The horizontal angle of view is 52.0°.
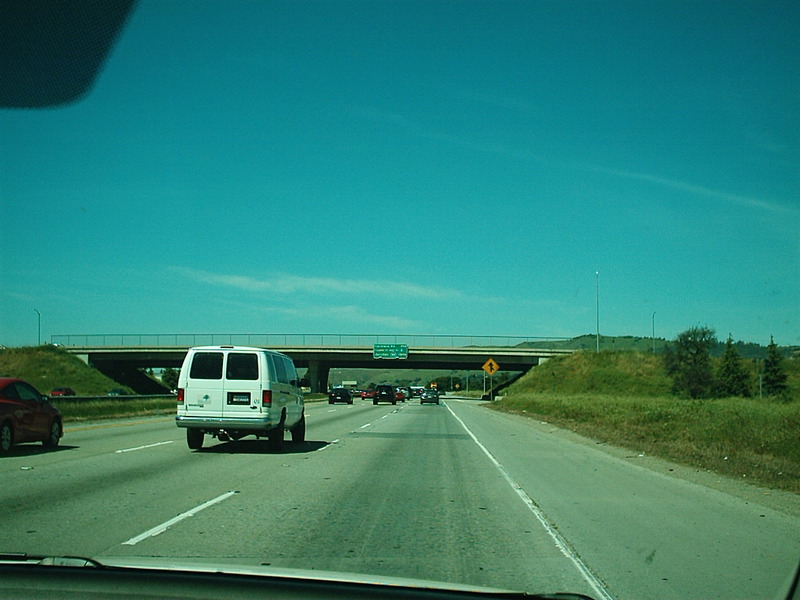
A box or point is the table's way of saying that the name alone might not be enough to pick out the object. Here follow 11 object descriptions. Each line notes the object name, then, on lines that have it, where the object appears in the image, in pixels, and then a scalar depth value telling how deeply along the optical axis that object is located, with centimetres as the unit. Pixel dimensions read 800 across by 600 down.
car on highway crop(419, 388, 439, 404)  7831
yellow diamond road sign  6378
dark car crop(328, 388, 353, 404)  6956
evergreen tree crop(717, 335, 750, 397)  8125
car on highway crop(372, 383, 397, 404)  7438
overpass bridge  8700
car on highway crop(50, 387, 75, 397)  6156
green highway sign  8781
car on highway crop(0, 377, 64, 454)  1691
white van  1834
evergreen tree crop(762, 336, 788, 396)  8523
